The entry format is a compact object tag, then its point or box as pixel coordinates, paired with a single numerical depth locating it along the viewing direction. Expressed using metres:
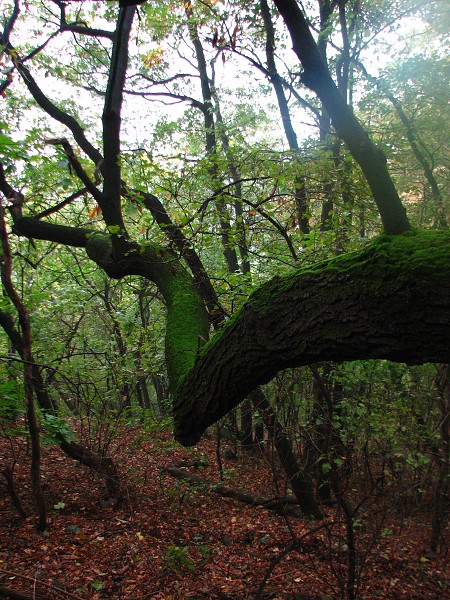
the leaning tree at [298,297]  1.60
